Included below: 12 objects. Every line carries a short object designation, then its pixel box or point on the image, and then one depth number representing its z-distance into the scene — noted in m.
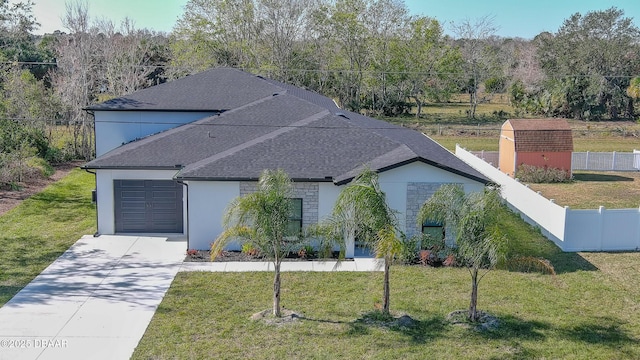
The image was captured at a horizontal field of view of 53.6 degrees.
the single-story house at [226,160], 19.03
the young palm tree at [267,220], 13.44
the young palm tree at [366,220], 13.25
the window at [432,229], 18.70
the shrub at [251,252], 18.19
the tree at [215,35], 52.31
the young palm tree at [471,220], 13.12
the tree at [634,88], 50.56
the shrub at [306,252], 18.58
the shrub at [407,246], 13.32
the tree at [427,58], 52.81
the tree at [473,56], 57.66
